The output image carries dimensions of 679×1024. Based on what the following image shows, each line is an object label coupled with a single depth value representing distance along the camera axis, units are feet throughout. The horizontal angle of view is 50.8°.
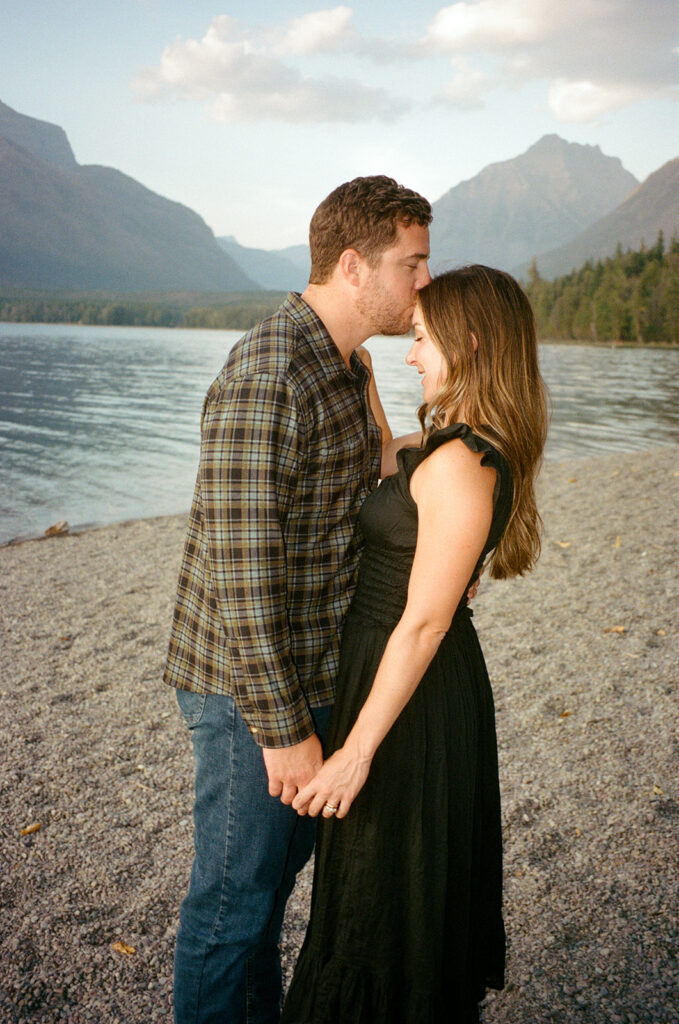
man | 5.65
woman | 6.38
